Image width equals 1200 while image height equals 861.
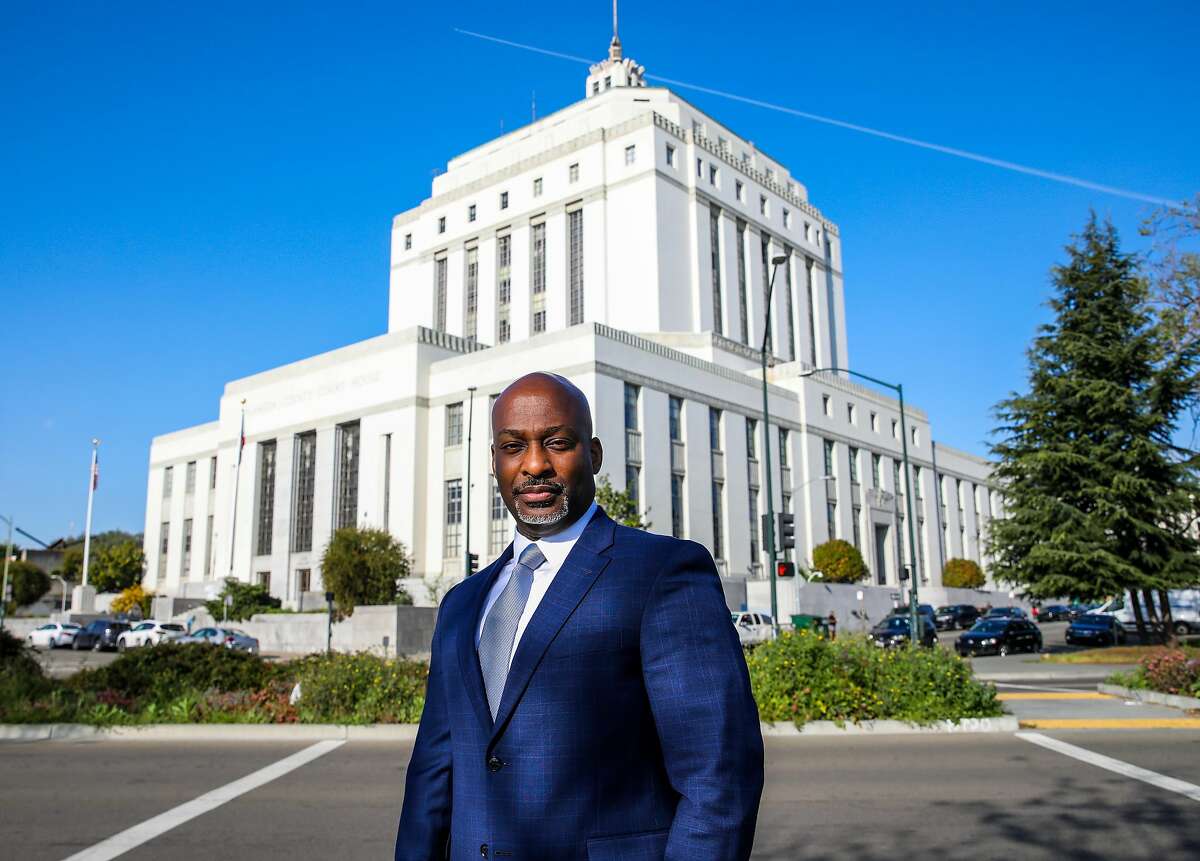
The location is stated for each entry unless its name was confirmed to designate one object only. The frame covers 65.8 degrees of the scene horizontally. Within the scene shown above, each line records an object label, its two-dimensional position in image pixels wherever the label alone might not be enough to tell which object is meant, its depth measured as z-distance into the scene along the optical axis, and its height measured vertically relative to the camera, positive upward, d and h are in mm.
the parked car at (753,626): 35156 -1069
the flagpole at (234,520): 59741 +5537
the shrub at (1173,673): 15523 -1367
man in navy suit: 2070 -241
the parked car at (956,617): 50969 -1161
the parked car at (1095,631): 35438 -1414
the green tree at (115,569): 69625 +2941
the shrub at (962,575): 70500 +1539
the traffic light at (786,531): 25156 +1795
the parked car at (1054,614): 64562 -1402
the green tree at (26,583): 72250 +2144
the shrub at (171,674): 14578 -1063
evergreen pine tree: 29391 +4448
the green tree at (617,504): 37469 +3927
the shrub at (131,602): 62219 +407
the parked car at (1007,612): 46969 -904
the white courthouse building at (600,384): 50281 +12747
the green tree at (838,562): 55438 +2084
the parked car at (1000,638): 32906 -1518
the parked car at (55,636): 45625 -1286
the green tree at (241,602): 50625 +244
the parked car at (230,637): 36125 -1162
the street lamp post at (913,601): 28641 -158
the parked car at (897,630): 33750 -1301
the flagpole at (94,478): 55188 +7656
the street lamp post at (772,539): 24959 +1613
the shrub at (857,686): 12992 -1243
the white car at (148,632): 38906 -1023
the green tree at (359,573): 43750 +1470
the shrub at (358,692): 13641 -1292
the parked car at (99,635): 43156 -1221
